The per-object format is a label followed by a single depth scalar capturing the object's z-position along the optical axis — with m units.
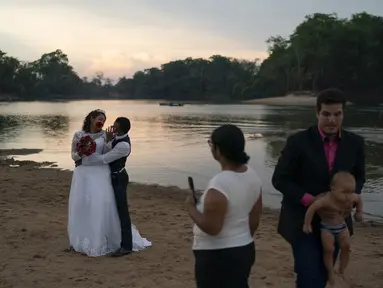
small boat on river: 91.06
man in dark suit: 3.37
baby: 3.30
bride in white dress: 6.15
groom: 6.04
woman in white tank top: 2.86
